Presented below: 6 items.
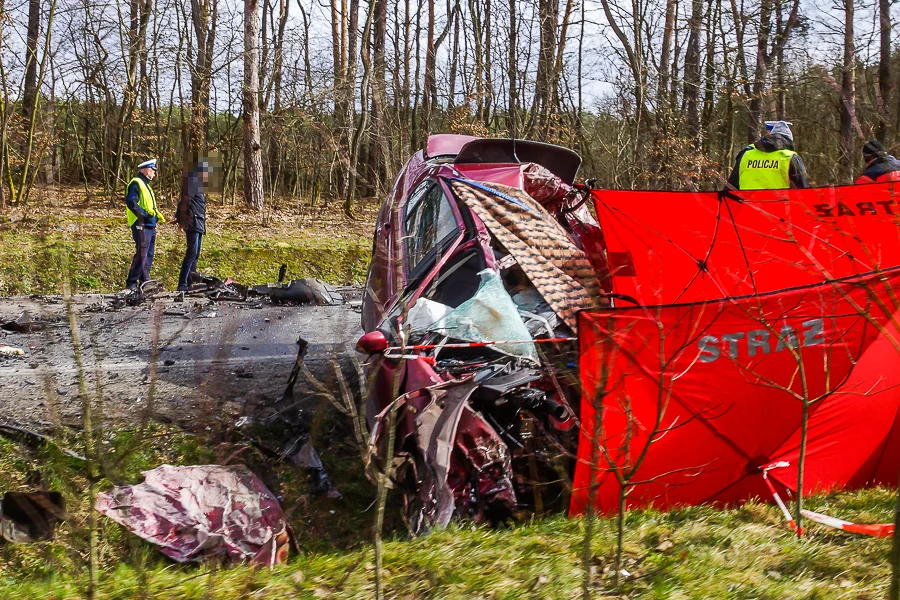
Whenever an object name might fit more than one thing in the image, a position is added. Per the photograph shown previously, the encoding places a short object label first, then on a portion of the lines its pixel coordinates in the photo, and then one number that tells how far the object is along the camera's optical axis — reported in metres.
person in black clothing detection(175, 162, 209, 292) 9.38
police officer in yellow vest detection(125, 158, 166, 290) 9.33
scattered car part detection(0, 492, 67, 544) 3.87
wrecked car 3.84
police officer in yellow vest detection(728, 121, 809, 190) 7.11
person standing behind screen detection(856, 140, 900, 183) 6.09
